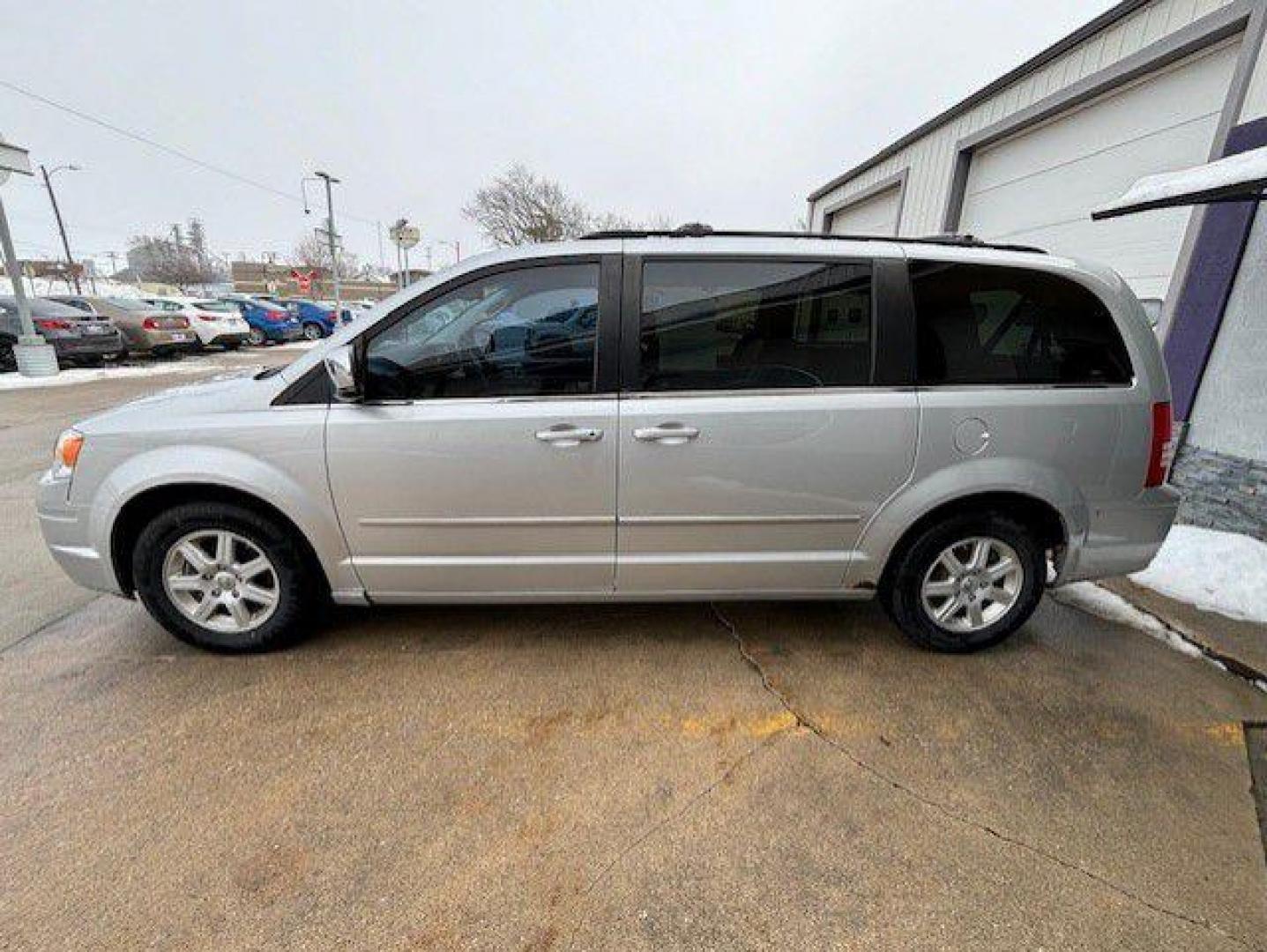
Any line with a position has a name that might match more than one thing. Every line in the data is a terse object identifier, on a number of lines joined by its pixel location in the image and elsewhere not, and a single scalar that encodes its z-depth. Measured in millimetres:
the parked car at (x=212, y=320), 15828
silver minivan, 2547
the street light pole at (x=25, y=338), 10547
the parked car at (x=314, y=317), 23109
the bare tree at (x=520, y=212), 37875
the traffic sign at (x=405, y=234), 19453
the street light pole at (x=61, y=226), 37781
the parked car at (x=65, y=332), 11703
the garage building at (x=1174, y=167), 3953
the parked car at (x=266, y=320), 20234
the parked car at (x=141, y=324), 14055
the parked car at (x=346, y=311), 23597
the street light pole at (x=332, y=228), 20688
